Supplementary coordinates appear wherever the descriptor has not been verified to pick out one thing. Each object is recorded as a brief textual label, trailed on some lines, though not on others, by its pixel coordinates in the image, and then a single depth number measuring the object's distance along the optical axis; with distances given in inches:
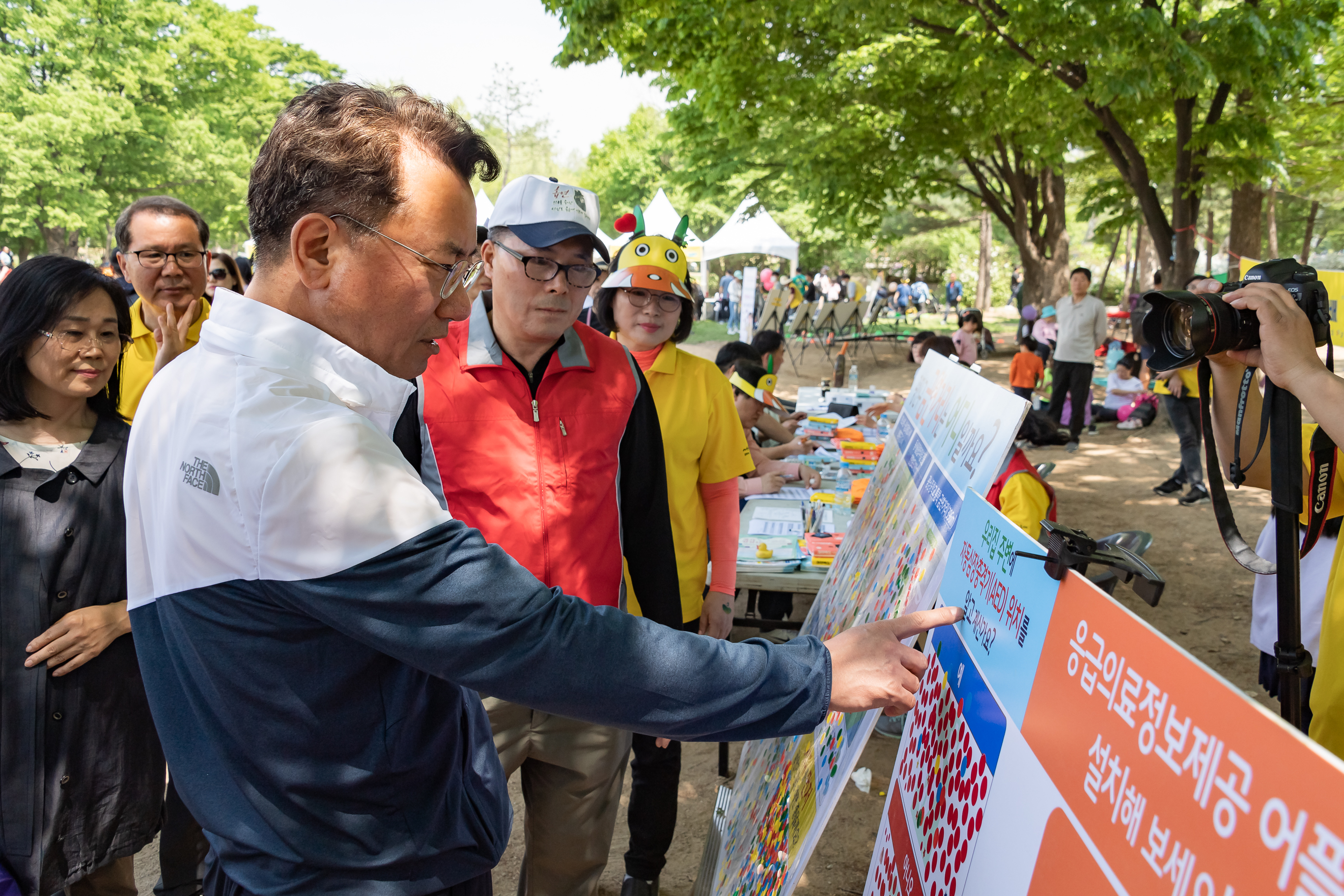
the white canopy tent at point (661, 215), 580.1
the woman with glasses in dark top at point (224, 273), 158.7
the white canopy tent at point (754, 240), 635.5
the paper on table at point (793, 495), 179.5
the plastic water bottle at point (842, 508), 157.3
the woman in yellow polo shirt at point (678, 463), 103.8
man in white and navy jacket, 36.6
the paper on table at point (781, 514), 163.3
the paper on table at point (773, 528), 154.3
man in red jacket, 77.3
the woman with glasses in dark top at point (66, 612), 75.1
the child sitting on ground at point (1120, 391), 418.0
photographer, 57.4
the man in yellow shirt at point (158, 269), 120.6
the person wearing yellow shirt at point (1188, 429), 283.4
